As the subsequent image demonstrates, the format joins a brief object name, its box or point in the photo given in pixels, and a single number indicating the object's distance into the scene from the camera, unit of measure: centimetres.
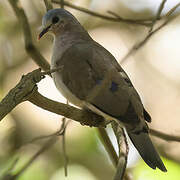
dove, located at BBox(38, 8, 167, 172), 683
